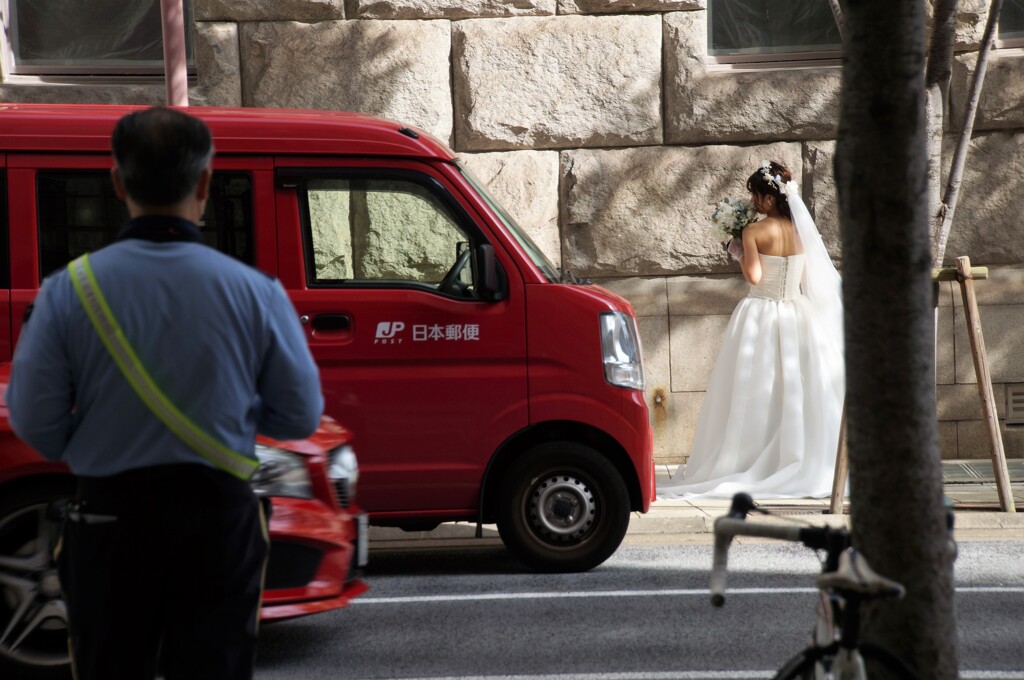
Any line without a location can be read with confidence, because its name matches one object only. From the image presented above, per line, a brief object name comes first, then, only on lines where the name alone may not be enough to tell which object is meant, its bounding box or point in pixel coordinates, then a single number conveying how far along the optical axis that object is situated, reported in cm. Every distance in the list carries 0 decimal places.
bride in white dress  1905
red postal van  1327
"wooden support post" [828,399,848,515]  1652
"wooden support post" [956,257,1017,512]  1641
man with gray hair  513
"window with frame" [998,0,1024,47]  2241
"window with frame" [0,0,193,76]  2231
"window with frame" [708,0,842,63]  2264
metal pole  1606
